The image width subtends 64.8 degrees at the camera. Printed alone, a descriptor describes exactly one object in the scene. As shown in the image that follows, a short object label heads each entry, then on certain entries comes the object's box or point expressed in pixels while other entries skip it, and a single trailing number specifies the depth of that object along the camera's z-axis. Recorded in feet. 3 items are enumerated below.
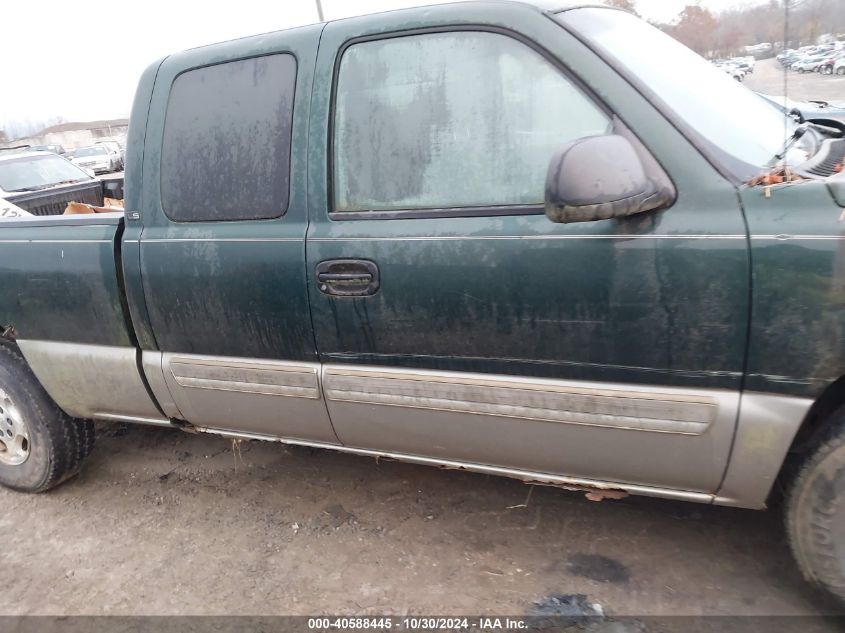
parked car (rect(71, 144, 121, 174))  84.33
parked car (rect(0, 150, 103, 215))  27.97
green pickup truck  6.19
